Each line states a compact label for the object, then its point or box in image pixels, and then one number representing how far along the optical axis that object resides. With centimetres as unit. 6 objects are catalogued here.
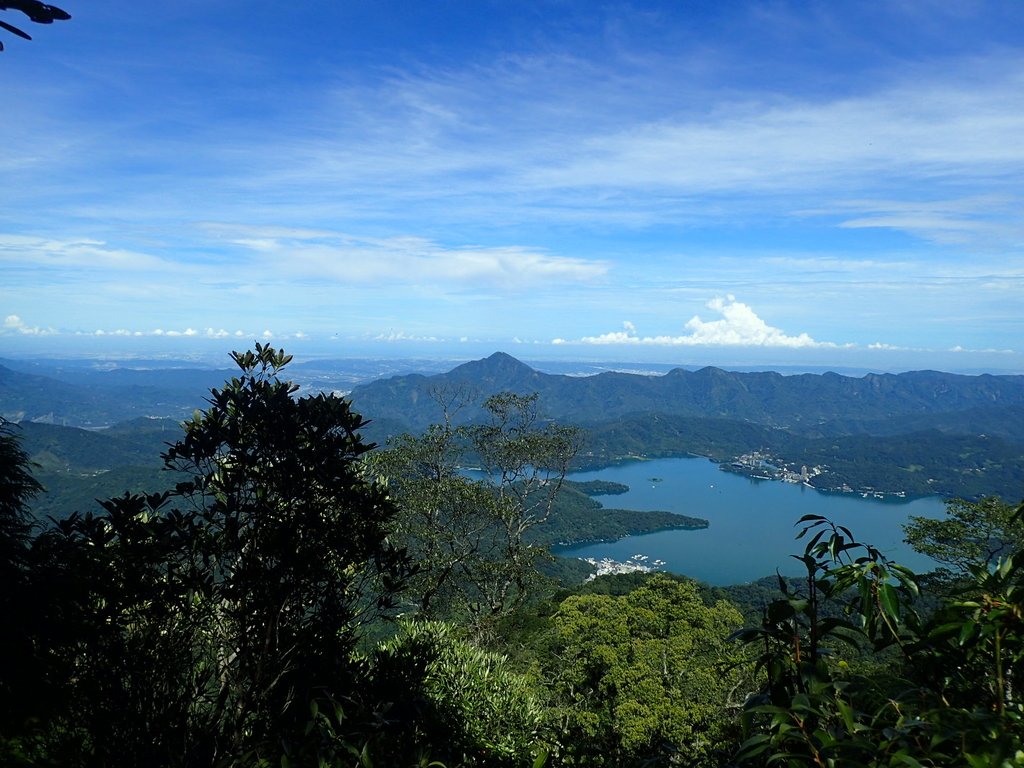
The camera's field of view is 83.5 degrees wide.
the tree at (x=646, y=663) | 959
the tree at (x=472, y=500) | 1363
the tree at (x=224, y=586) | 345
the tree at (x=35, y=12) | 211
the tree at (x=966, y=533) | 1298
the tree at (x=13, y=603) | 358
